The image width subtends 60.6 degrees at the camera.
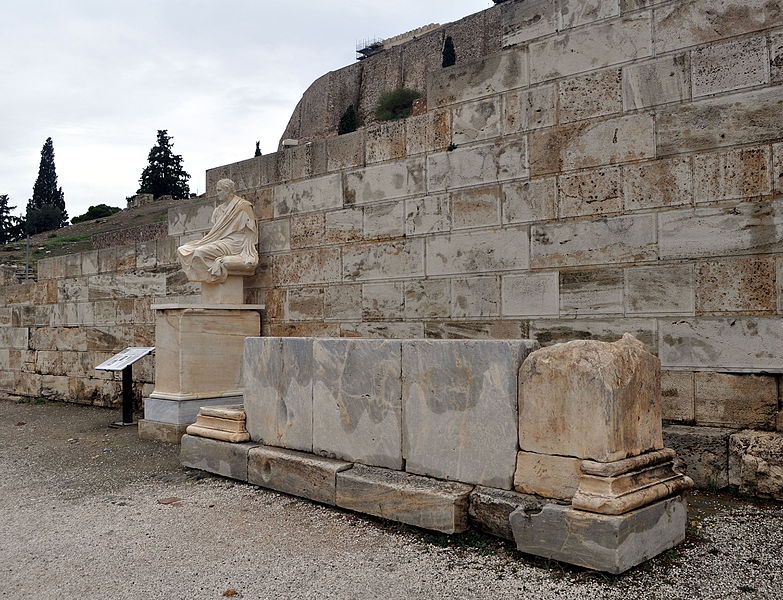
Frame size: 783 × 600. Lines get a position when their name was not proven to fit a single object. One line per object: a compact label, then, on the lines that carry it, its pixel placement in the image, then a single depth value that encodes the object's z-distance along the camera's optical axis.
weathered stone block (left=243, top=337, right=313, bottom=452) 4.84
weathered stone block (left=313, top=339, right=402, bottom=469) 4.28
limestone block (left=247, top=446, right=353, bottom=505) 4.42
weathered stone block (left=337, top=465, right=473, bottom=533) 3.70
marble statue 7.63
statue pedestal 7.07
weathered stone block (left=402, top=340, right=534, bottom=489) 3.71
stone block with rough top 3.29
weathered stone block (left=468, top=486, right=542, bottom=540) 3.50
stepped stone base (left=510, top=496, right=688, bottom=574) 3.09
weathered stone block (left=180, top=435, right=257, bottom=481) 5.12
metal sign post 7.93
